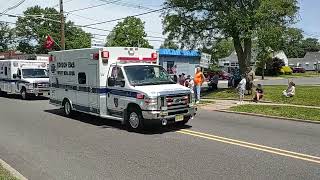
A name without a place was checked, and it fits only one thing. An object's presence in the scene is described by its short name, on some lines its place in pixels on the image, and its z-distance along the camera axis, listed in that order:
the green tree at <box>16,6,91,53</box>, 90.73
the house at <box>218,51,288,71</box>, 84.18
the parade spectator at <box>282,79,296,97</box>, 21.61
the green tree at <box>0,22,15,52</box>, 98.50
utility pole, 34.23
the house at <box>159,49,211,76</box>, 42.59
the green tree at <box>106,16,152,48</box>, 74.25
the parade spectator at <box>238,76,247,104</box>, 21.19
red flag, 42.17
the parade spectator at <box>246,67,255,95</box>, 23.58
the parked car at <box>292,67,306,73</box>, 88.51
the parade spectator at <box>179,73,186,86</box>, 28.71
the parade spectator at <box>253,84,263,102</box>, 21.44
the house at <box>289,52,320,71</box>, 117.38
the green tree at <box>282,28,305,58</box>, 25.69
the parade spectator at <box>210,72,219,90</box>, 29.81
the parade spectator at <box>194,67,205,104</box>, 22.41
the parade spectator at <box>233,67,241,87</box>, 29.84
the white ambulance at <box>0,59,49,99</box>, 25.91
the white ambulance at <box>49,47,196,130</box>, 12.77
